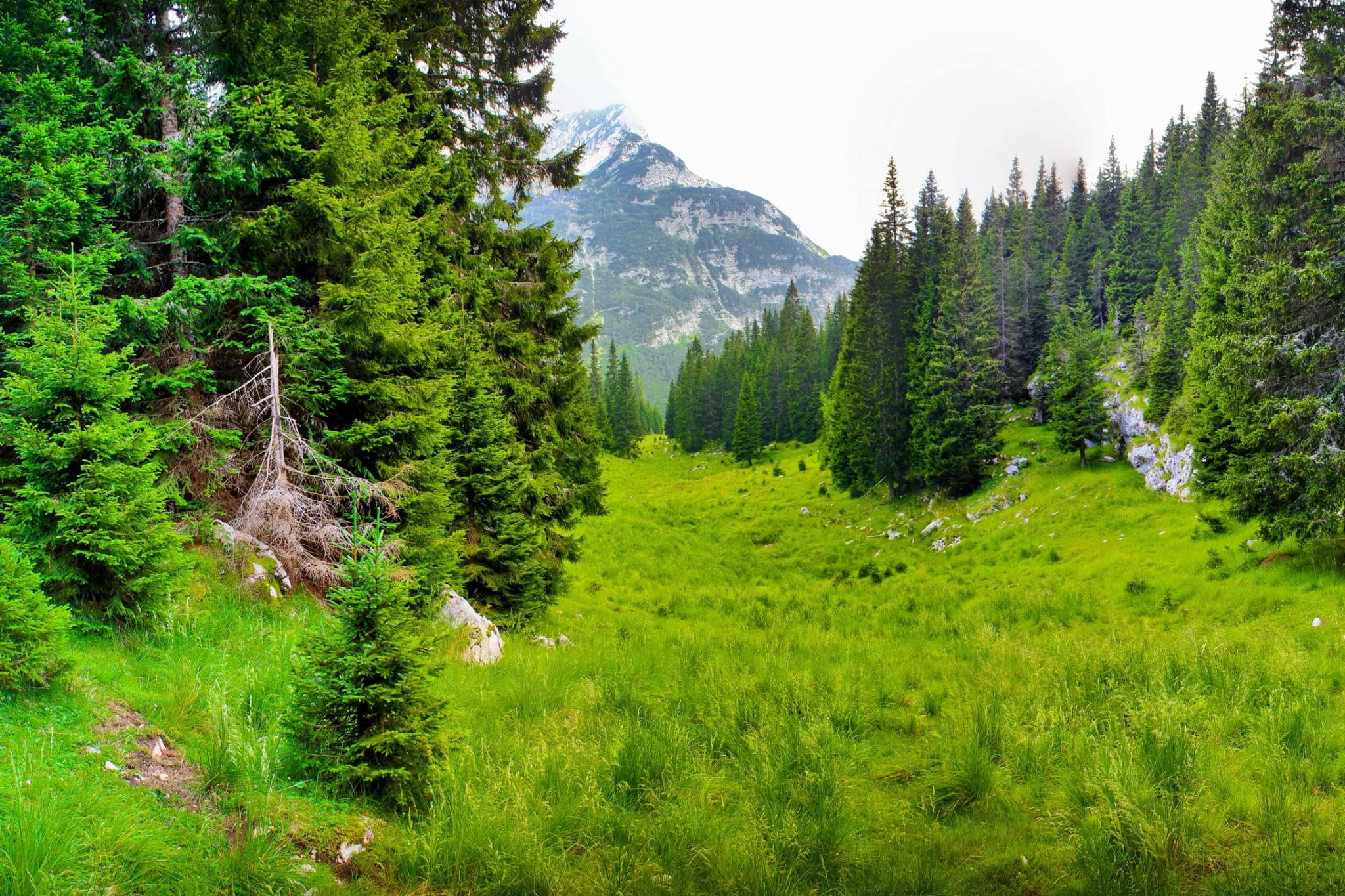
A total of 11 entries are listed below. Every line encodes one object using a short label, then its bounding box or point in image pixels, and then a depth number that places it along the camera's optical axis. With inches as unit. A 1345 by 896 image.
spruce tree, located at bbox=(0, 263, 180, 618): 195.2
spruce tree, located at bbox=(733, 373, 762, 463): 2471.7
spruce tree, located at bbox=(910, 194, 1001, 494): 1222.3
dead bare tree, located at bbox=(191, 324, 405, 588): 295.4
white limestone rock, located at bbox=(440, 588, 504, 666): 301.6
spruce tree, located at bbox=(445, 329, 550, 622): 416.8
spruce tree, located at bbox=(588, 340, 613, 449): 2903.5
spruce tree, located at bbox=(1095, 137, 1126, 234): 2694.4
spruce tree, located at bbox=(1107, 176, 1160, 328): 1996.8
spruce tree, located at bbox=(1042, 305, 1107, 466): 1146.7
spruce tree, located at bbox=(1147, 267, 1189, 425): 1049.5
